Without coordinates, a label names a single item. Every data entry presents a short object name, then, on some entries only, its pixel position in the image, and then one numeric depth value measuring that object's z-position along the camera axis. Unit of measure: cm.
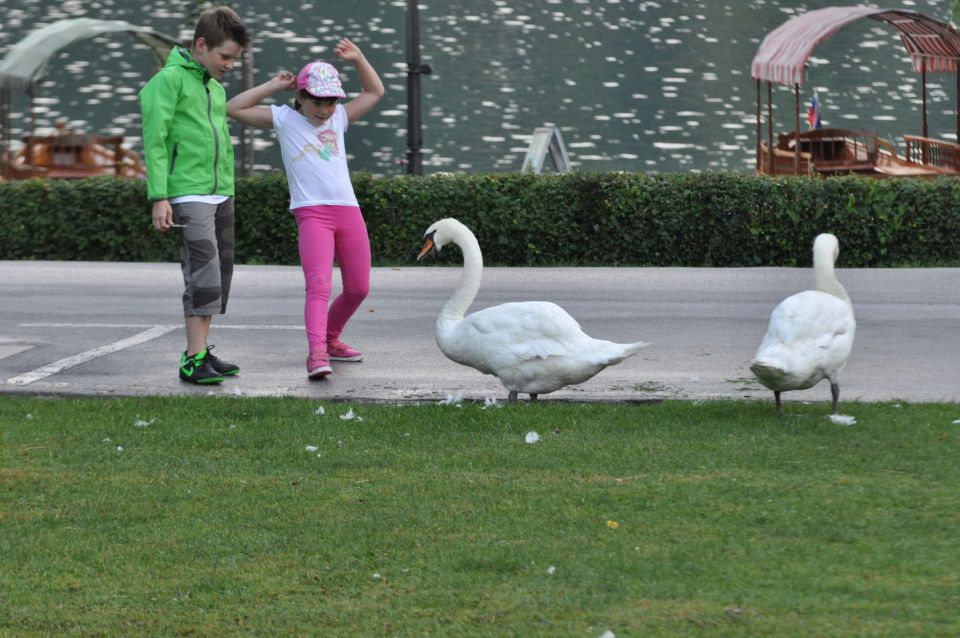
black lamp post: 3259
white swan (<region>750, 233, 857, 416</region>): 1300
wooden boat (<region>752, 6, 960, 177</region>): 3716
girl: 1634
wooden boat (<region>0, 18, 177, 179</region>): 3853
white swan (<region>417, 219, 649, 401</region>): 1407
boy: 1541
